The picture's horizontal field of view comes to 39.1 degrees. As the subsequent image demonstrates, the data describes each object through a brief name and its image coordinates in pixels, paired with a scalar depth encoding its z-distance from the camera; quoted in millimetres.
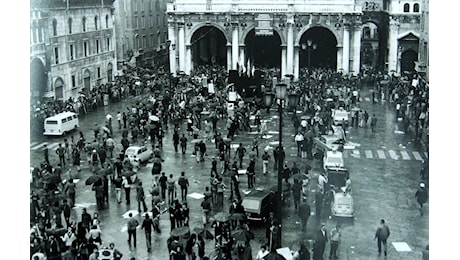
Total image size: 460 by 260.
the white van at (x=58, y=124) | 42969
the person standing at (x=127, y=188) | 29156
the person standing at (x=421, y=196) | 27594
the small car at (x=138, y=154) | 35472
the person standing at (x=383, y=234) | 23469
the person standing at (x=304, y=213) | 25891
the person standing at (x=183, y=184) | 29062
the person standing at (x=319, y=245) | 22719
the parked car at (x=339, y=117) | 45500
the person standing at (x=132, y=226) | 24072
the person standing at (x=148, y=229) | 24125
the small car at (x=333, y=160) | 32719
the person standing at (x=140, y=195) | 27719
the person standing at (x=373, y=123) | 45125
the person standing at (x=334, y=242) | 23109
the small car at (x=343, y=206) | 27031
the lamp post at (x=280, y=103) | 22125
